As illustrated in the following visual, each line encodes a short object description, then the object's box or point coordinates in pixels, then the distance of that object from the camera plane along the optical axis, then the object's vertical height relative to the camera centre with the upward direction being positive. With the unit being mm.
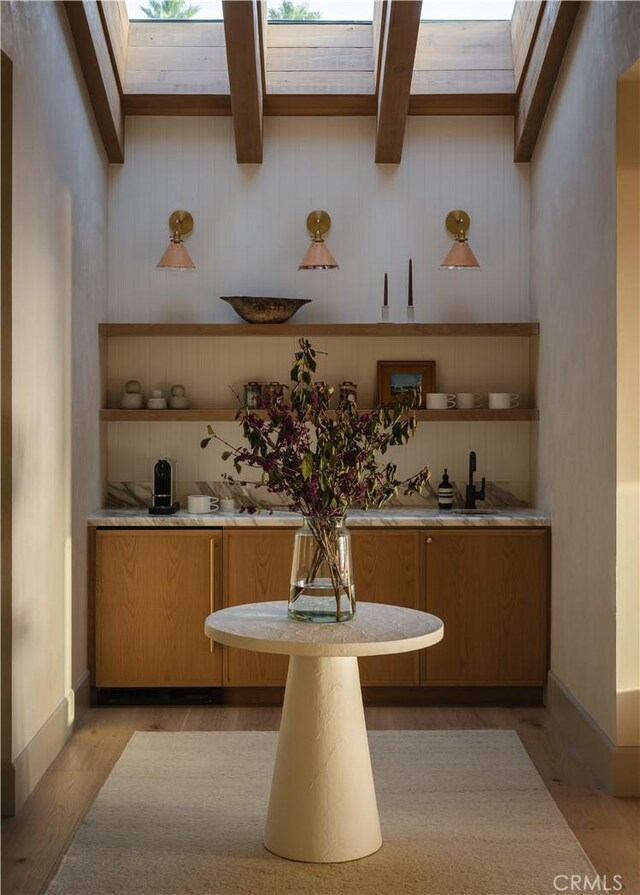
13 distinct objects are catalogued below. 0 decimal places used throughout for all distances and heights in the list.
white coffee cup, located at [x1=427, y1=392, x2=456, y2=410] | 5320 +213
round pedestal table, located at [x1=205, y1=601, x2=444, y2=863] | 2939 -913
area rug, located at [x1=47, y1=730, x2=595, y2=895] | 2945 -1277
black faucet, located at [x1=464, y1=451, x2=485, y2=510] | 5324 -281
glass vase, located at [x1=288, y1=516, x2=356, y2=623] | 2914 -382
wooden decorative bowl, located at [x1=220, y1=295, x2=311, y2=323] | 5238 +689
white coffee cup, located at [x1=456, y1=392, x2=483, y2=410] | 5331 +213
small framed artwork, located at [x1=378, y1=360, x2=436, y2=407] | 5449 +342
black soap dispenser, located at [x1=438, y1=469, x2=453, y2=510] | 5371 -299
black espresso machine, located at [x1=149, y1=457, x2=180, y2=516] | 5121 -245
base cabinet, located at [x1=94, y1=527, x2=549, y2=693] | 4891 -752
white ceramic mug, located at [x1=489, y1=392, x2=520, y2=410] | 5302 +213
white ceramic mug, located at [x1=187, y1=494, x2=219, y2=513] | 5199 -323
